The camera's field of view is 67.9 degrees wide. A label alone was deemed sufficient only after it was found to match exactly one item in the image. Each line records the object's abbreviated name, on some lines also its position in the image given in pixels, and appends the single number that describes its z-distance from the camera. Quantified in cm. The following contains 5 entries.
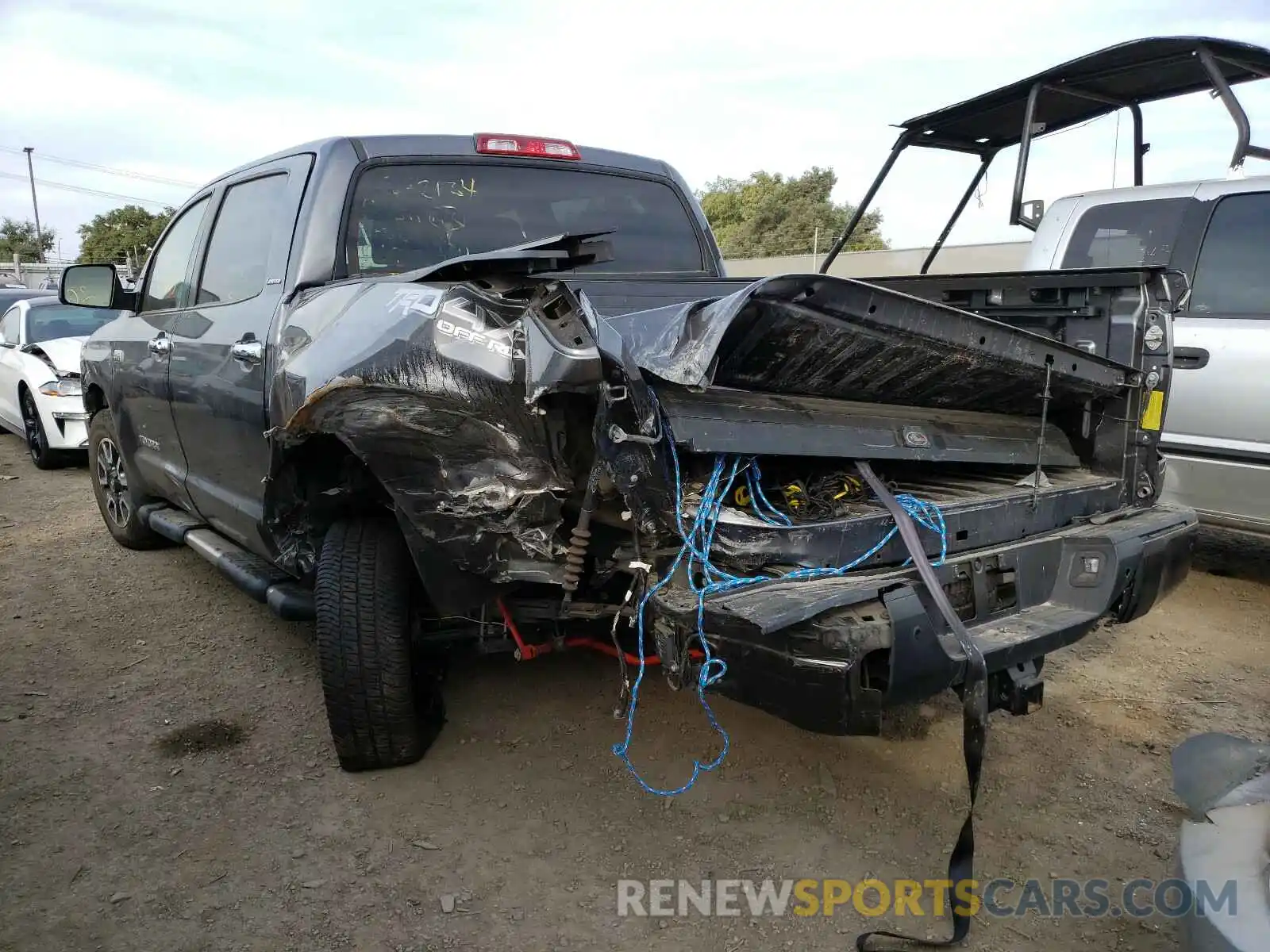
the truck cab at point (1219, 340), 454
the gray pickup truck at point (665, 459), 215
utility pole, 5212
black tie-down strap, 221
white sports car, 799
